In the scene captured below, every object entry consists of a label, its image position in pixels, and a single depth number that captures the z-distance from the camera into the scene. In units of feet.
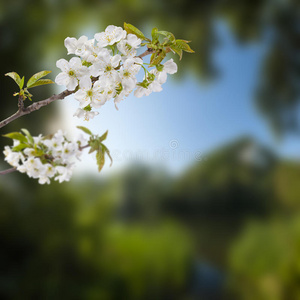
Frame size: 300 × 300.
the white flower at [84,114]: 1.79
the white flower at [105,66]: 1.60
